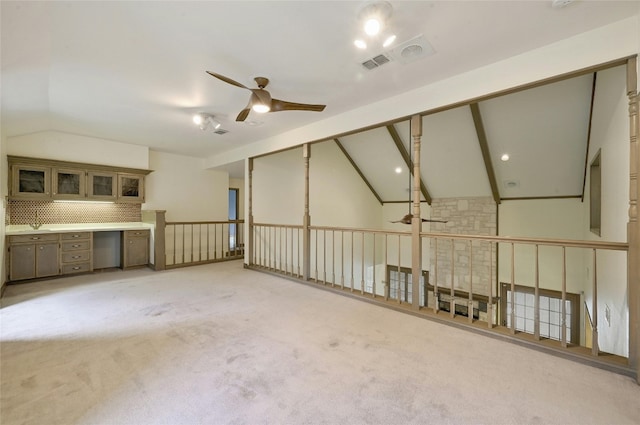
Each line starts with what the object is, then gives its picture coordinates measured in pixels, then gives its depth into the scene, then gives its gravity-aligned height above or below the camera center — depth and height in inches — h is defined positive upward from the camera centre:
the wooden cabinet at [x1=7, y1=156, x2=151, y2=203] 183.6 +23.4
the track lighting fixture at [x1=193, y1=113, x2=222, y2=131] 156.4 +52.2
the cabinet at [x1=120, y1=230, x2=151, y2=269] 220.8 -28.0
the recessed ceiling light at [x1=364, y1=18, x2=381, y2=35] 75.2 +50.3
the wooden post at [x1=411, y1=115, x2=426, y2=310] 128.8 -4.1
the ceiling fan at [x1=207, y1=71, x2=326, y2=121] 115.1 +45.5
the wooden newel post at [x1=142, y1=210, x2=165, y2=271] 219.0 -22.0
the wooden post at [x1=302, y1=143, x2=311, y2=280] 183.8 -9.6
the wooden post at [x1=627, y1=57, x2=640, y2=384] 79.0 -5.9
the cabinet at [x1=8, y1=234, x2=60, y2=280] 173.2 -27.4
